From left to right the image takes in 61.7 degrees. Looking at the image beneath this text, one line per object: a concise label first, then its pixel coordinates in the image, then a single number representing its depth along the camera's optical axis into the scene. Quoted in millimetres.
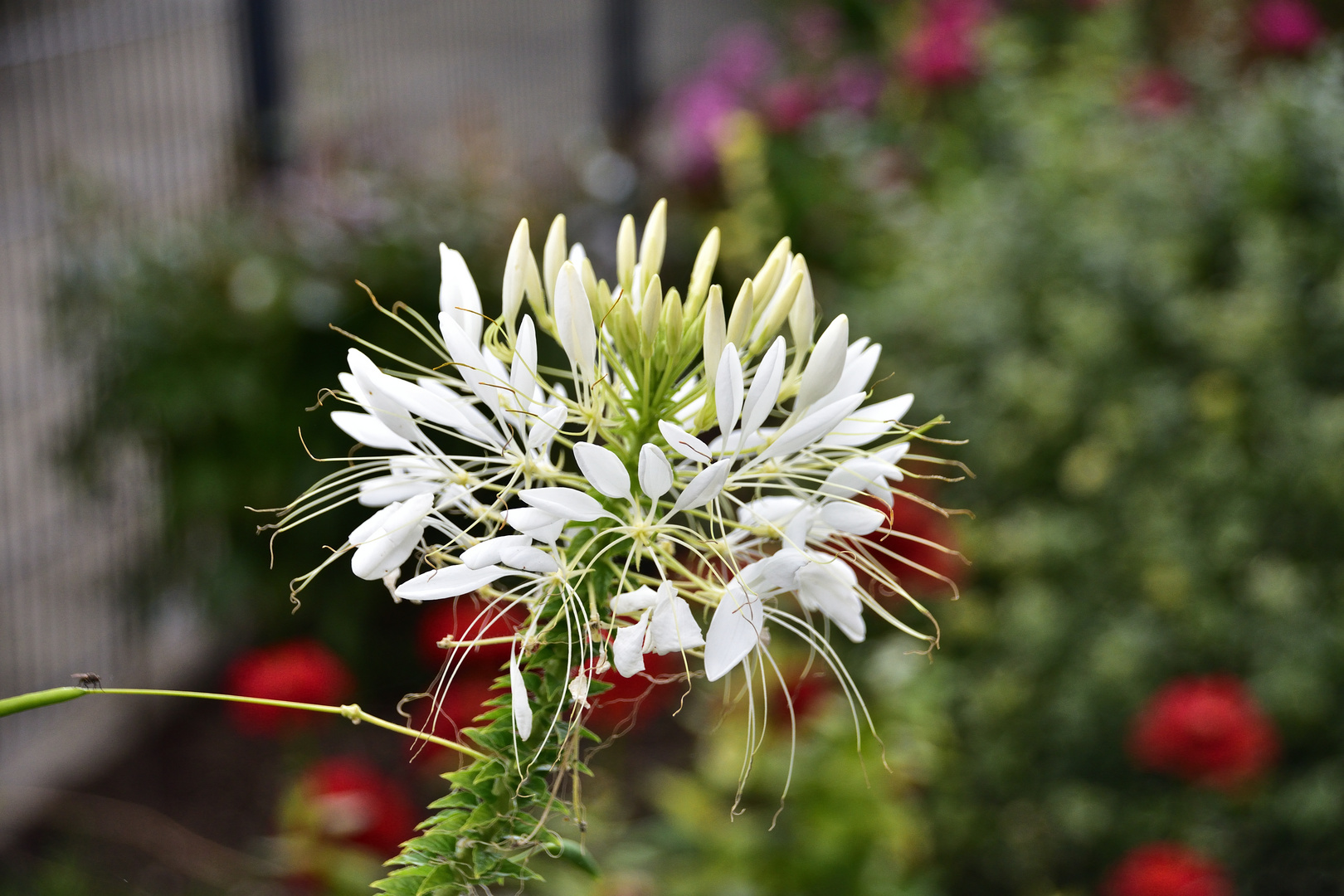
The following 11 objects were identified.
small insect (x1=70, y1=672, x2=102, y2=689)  623
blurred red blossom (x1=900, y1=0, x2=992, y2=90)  4266
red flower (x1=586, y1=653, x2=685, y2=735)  2232
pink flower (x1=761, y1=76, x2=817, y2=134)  4574
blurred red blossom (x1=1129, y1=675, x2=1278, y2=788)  1964
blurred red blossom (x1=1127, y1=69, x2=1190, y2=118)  3943
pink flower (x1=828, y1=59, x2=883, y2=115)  4977
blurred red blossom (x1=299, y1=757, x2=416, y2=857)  2100
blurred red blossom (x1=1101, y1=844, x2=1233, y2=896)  1869
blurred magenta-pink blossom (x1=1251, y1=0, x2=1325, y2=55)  3914
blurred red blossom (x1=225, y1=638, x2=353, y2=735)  2182
